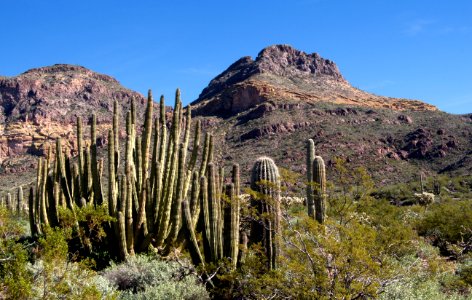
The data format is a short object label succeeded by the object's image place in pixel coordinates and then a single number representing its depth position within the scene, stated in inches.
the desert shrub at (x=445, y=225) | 651.9
